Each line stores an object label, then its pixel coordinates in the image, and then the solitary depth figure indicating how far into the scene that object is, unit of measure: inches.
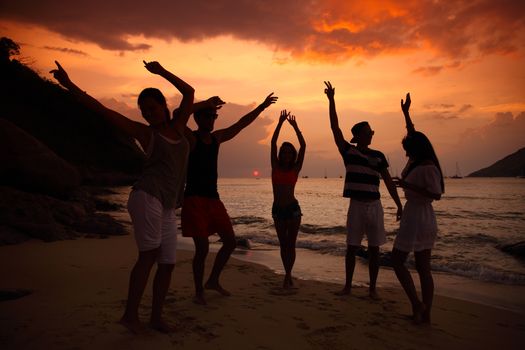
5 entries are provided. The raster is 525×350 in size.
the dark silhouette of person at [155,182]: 119.5
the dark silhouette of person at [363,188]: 206.1
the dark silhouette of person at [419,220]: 165.2
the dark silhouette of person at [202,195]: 172.9
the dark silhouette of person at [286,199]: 221.8
